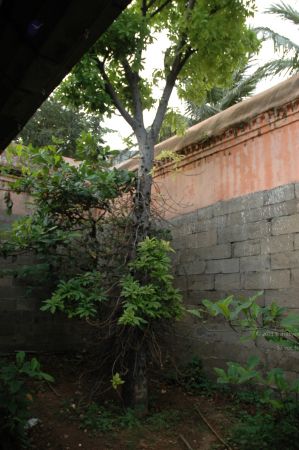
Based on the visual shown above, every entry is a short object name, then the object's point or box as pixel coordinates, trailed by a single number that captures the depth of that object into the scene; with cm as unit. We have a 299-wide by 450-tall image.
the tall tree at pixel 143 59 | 516
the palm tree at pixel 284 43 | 1215
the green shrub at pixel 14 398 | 307
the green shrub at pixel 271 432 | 289
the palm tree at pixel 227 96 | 1416
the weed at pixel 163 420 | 410
